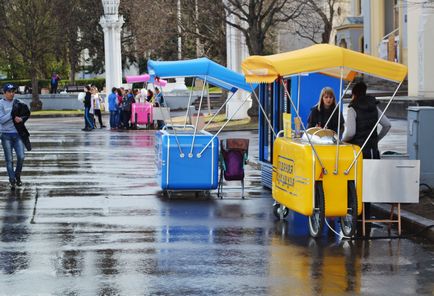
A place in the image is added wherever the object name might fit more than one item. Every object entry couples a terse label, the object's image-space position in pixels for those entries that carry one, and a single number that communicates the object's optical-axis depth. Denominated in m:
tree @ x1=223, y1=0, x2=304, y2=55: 36.78
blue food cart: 16.45
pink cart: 39.66
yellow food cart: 12.19
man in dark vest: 13.20
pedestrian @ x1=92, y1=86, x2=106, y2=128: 40.03
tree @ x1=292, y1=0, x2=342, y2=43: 44.97
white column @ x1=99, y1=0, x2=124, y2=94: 53.53
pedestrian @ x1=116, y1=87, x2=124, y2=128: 40.34
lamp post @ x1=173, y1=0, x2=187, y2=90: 62.50
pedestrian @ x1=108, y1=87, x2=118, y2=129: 40.31
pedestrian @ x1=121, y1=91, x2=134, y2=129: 39.94
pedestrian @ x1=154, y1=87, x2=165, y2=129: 38.34
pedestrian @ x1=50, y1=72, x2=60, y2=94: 63.34
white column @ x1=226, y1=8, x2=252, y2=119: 42.16
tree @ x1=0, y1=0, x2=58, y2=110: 58.53
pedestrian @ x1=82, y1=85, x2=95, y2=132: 39.00
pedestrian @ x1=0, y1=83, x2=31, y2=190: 17.80
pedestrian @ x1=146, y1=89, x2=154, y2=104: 42.38
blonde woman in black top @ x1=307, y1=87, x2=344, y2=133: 14.18
